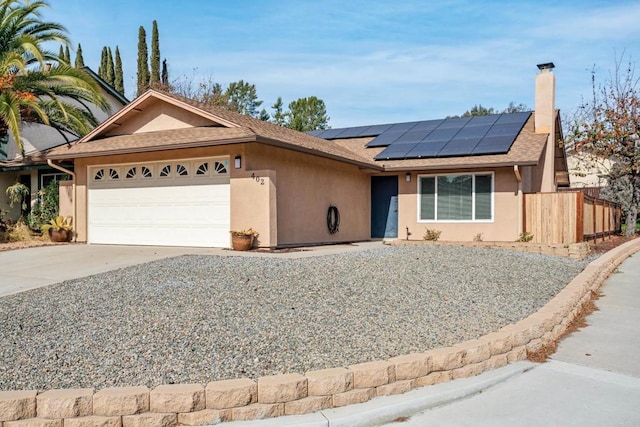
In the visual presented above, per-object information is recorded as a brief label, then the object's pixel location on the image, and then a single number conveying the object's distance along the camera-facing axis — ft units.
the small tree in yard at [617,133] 70.69
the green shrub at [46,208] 53.06
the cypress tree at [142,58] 106.42
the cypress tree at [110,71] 111.65
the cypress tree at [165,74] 111.24
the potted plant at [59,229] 47.32
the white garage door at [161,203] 41.75
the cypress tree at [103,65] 115.14
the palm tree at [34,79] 48.62
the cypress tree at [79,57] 109.29
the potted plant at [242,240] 38.22
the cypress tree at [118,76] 112.88
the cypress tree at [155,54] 106.73
